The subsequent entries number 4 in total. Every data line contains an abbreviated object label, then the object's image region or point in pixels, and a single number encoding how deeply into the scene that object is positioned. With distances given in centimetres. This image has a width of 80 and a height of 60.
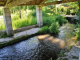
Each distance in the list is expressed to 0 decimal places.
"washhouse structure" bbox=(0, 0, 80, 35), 532
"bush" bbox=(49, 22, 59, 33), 752
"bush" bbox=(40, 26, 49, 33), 781
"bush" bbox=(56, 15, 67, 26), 1206
